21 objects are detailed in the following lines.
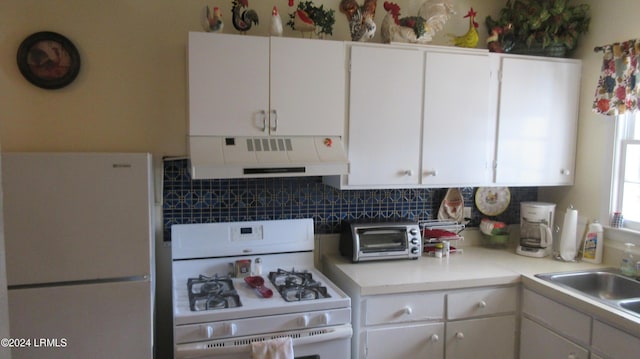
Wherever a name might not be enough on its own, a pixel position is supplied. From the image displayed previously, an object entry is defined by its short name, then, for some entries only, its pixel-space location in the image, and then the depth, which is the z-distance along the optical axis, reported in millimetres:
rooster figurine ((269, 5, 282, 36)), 2398
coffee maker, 2883
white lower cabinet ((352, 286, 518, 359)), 2320
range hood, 2207
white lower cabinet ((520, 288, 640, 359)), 1994
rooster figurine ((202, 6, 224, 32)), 2322
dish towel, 2037
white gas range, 2049
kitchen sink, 2463
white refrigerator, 1914
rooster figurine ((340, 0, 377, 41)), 2572
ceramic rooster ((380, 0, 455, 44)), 2594
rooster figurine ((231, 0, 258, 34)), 2463
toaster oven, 2672
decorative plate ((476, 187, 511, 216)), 3105
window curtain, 2516
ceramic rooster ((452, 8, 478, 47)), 2764
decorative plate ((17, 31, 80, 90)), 2332
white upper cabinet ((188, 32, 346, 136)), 2272
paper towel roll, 2775
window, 2629
